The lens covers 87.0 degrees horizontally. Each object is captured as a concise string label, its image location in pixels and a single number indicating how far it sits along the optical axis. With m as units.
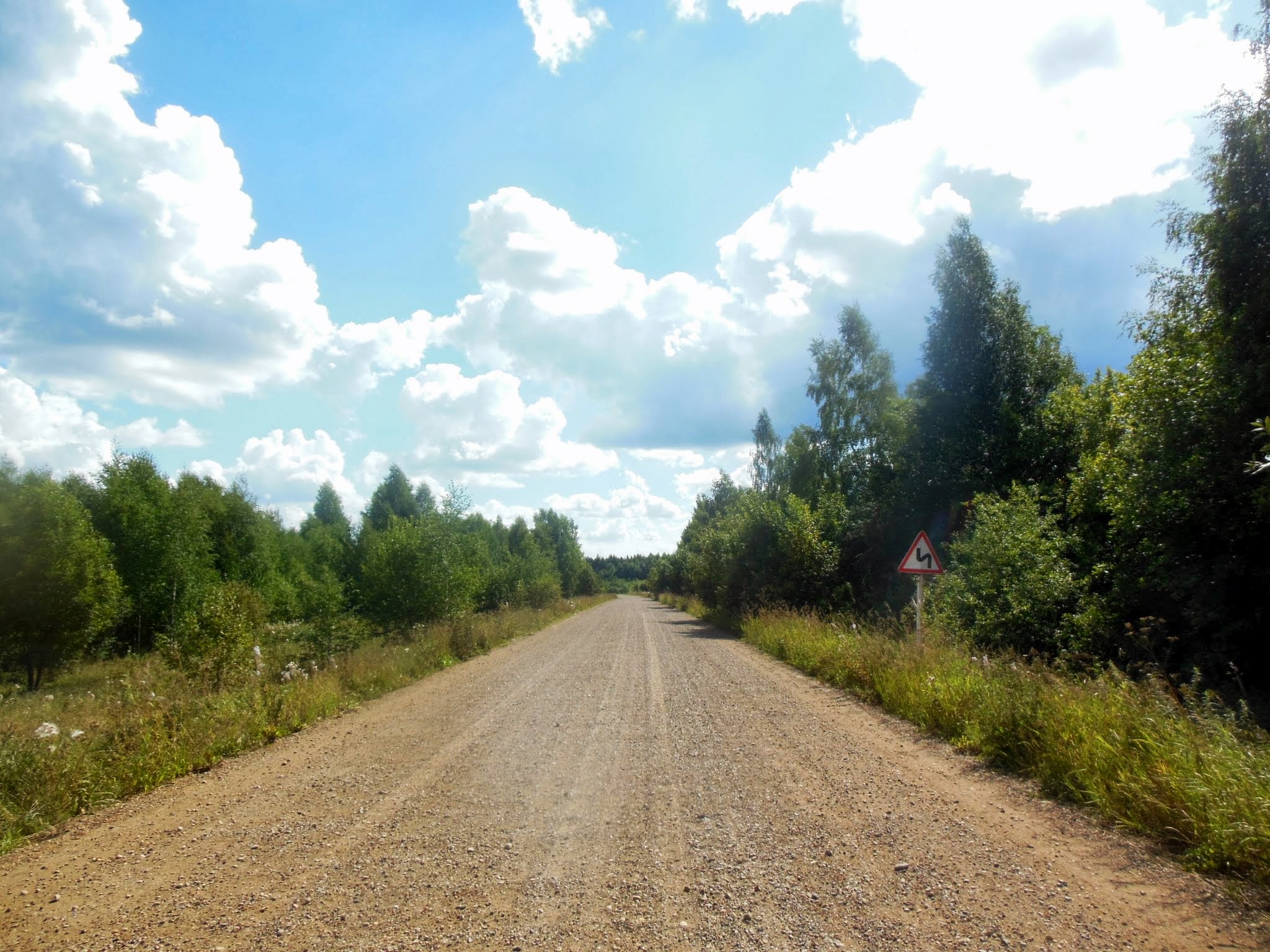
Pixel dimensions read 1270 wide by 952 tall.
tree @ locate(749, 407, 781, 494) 49.69
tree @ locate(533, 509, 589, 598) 78.50
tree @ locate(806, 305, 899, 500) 32.66
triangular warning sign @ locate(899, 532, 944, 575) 11.74
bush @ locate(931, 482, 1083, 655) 11.30
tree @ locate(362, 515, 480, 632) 22.84
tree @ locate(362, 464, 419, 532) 57.02
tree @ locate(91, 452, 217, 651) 28.95
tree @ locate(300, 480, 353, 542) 77.06
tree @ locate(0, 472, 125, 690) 20.91
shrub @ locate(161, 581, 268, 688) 10.09
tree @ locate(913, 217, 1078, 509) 21.72
